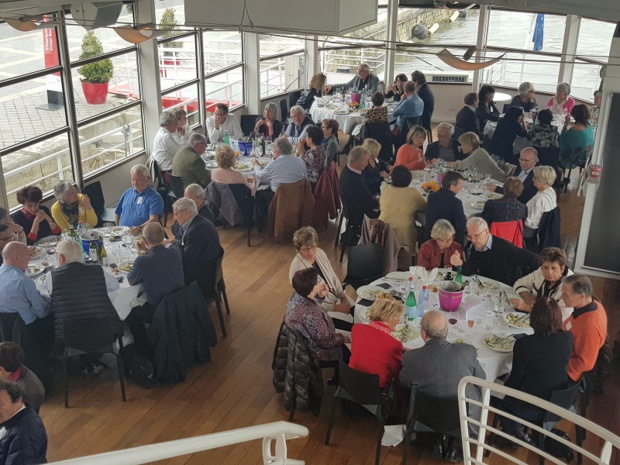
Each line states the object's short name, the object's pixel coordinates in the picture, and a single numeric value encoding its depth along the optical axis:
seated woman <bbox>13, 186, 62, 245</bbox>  6.51
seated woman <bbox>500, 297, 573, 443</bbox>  4.43
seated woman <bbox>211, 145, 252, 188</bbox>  8.08
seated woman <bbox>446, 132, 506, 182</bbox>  8.27
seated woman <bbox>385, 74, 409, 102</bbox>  11.89
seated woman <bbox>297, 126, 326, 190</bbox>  8.45
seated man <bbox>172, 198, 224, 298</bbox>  6.20
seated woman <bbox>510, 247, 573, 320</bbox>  5.21
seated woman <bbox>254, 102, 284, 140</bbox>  9.91
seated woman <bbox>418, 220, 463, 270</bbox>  5.84
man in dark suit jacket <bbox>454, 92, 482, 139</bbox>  10.52
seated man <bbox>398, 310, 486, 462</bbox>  4.39
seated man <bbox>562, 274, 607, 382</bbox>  4.76
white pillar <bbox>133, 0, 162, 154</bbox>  9.40
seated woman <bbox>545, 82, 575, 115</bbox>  10.93
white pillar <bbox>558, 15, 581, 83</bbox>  12.56
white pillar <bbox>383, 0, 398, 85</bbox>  13.49
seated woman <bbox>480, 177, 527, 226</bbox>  6.59
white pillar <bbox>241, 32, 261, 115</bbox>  11.98
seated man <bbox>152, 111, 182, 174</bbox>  8.88
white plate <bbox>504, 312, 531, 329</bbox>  5.07
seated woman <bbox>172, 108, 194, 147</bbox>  9.11
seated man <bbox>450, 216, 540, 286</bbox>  5.77
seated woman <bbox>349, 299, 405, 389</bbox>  4.68
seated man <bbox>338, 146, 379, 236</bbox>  7.54
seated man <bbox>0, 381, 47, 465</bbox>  3.79
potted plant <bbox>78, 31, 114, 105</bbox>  8.85
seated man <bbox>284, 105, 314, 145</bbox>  9.55
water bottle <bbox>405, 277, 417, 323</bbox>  5.23
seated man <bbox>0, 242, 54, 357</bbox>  5.22
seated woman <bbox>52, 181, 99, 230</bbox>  6.72
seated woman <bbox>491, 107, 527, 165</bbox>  9.82
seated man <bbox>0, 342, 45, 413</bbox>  4.36
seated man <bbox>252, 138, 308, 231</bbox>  8.11
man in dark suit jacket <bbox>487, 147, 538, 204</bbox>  7.63
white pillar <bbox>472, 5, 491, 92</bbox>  13.22
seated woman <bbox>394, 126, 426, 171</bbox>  8.58
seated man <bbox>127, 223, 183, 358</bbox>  5.65
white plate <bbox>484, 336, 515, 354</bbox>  4.80
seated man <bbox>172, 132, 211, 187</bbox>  8.30
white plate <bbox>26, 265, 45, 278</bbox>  5.86
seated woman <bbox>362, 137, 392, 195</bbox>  8.24
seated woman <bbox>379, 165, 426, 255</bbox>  6.91
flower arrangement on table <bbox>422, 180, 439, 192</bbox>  7.82
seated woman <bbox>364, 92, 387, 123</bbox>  10.20
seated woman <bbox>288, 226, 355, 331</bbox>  5.66
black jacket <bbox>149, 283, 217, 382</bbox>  5.59
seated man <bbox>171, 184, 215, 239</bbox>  6.60
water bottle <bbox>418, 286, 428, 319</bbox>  5.26
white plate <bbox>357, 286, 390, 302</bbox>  5.48
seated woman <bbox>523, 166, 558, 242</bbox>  6.88
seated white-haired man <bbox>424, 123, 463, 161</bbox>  8.67
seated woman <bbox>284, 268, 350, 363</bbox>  5.04
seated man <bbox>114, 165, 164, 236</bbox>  6.98
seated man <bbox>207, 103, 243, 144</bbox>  9.60
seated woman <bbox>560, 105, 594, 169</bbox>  9.55
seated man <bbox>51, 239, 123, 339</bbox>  5.29
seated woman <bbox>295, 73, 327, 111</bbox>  11.62
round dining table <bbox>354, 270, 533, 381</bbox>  4.83
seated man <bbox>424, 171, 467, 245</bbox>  6.67
